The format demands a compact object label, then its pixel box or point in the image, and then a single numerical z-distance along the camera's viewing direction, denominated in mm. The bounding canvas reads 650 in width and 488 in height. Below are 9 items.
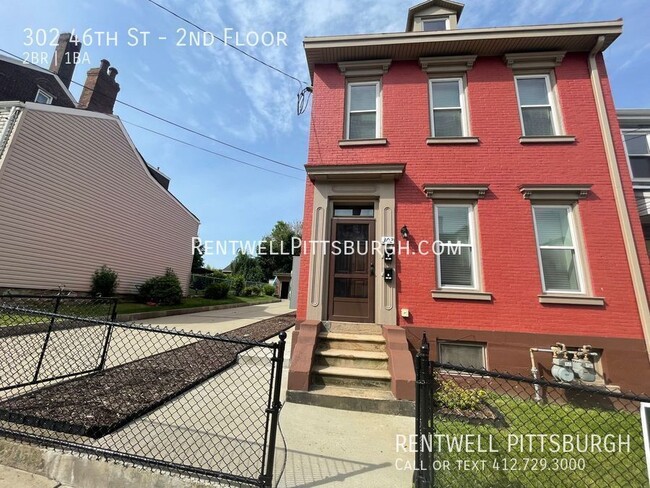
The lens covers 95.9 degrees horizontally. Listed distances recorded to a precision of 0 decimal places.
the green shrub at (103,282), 12014
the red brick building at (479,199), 5492
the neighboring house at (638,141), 8500
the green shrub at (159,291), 14133
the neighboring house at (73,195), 9375
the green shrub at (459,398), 4176
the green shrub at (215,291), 19375
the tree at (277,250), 41719
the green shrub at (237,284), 25475
